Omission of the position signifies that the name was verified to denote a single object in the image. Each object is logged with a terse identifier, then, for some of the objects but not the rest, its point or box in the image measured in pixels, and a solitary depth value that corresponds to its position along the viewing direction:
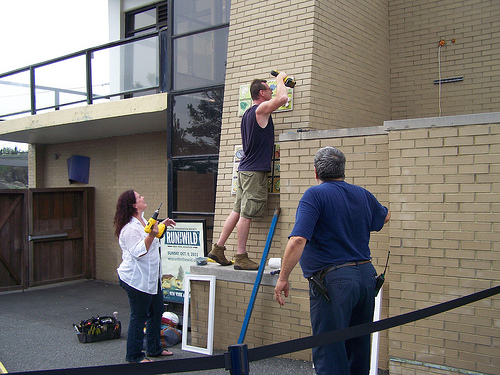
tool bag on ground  6.18
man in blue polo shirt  3.20
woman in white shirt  4.99
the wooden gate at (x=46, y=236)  10.41
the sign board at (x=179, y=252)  7.08
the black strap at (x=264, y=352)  2.21
